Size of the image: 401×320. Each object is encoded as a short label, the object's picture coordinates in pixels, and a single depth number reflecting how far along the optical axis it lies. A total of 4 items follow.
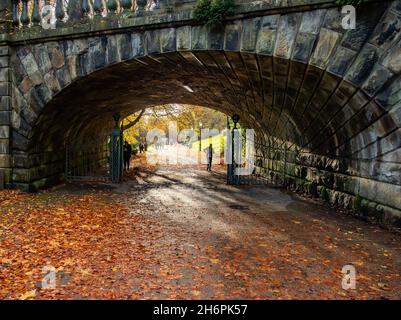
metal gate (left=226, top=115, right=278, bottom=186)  13.70
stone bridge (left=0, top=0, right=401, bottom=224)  6.11
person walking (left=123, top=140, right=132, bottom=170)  18.79
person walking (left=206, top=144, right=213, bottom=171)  20.06
